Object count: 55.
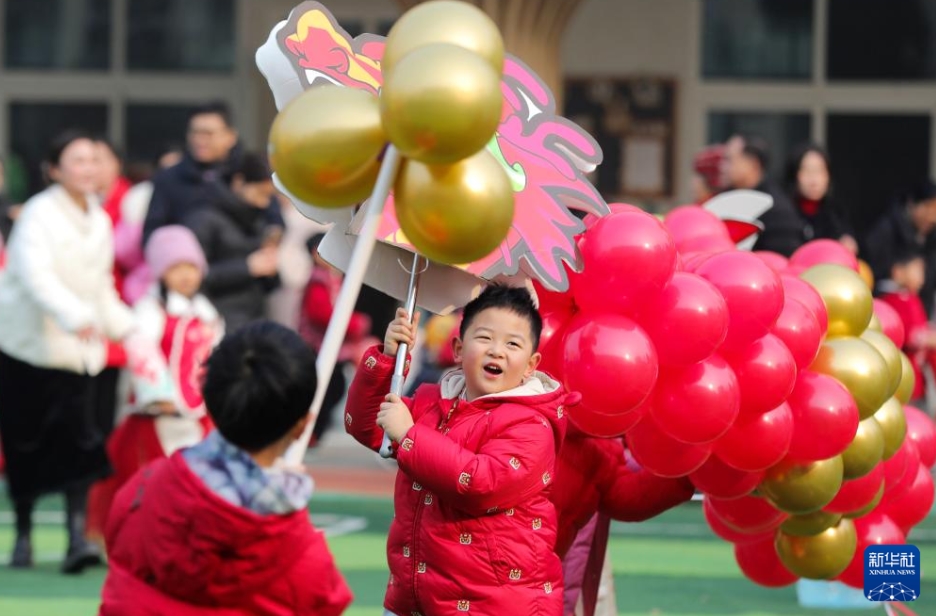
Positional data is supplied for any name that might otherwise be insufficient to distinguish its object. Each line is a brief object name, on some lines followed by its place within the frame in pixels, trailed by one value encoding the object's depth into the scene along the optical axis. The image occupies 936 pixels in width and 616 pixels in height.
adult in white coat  16.22
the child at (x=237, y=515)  7.45
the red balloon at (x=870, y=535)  12.27
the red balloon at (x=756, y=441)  10.38
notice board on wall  32.87
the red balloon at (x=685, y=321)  9.95
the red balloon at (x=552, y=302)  10.42
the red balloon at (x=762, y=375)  10.26
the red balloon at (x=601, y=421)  9.93
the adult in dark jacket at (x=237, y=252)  19.30
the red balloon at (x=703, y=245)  11.40
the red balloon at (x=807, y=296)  10.97
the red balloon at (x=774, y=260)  11.72
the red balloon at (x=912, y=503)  12.55
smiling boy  9.09
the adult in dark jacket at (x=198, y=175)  19.17
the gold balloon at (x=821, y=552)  11.75
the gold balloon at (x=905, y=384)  12.37
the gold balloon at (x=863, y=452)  11.11
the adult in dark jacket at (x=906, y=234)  22.83
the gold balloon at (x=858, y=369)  11.02
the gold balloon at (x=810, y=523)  11.42
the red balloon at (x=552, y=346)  10.25
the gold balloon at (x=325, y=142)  8.23
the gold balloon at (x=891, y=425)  11.59
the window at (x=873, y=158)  33.81
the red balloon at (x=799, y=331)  10.59
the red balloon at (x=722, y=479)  10.61
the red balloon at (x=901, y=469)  12.00
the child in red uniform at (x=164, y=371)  16.77
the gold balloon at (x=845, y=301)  11.37
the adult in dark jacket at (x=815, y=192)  19.06
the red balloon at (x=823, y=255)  12.23
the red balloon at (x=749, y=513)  11.19
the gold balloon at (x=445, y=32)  8.31
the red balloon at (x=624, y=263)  9.98
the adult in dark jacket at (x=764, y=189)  17.73
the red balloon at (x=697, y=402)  10.01
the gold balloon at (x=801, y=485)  10.76
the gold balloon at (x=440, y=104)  7.95
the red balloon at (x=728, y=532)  11.84
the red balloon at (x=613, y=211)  10.42
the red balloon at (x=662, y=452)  10.22
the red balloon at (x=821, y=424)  10.62
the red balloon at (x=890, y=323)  12.59
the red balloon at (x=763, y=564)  12.43
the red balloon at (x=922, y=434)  12.69
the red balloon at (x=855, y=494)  11.41
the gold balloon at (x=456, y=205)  8.27
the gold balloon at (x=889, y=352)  11.52
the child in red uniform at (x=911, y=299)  22.69
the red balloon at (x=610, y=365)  9.74
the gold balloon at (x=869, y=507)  11.67
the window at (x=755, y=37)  33.44
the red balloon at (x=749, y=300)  10.27
